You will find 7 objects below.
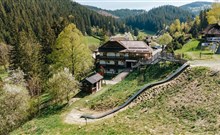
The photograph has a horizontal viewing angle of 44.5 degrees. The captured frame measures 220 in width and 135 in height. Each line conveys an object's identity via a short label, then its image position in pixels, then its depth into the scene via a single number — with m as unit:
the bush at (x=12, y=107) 39.47
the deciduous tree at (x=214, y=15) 86.49
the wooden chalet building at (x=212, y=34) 66.11
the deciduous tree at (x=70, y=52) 54.97
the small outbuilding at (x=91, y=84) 49.53
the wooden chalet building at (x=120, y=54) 65.56
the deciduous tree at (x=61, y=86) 44.25
